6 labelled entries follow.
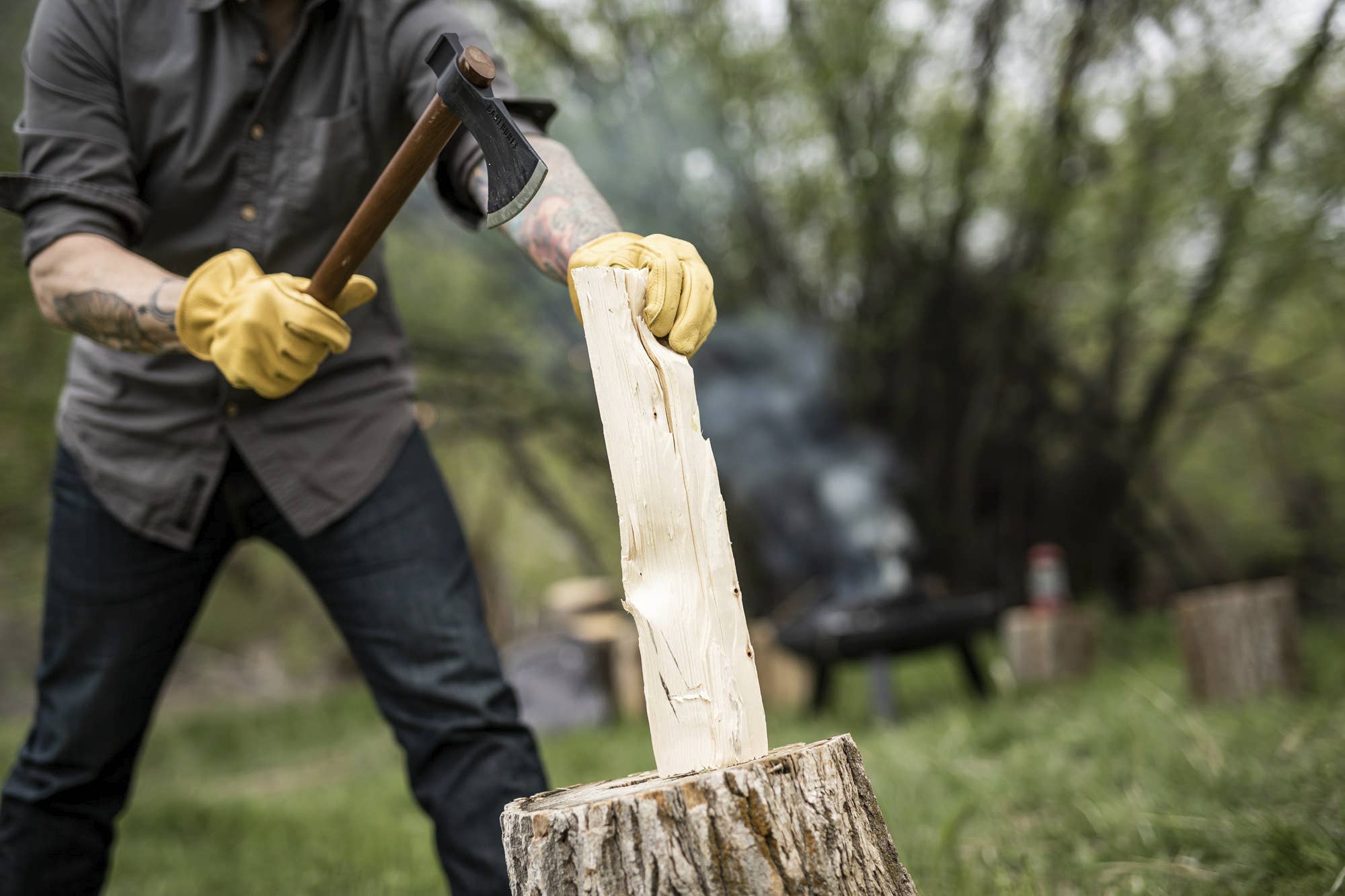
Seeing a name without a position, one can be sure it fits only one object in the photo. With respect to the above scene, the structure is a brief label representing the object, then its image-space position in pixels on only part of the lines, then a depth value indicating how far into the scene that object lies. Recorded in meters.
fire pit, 5.89
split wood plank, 1.15
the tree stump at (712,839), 0.99
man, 1.44
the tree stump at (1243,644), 3.31
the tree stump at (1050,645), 4.63
